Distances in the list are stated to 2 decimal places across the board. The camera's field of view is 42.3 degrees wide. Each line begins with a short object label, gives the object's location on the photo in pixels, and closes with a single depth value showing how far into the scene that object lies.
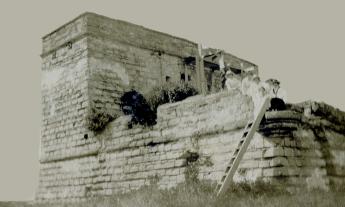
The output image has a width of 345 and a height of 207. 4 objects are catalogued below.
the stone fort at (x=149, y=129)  8.35
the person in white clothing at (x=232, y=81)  9.77
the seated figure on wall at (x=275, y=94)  8.19
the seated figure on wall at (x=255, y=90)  8.30
